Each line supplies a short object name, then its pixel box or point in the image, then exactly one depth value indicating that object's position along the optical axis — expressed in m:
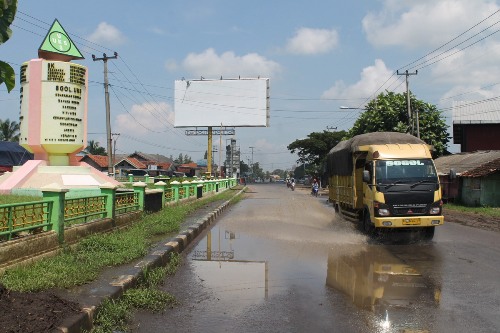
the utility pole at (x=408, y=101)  28.22
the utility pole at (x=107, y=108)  29.80
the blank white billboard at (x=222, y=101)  48.47
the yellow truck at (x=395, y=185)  10.34
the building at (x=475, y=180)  22.66
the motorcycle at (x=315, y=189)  38.76
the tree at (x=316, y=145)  64.50
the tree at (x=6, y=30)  3.15
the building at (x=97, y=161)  65.12
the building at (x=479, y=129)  33.12
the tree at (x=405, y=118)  30.88
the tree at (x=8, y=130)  49.53
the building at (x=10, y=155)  28.76
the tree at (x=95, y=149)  81.31
